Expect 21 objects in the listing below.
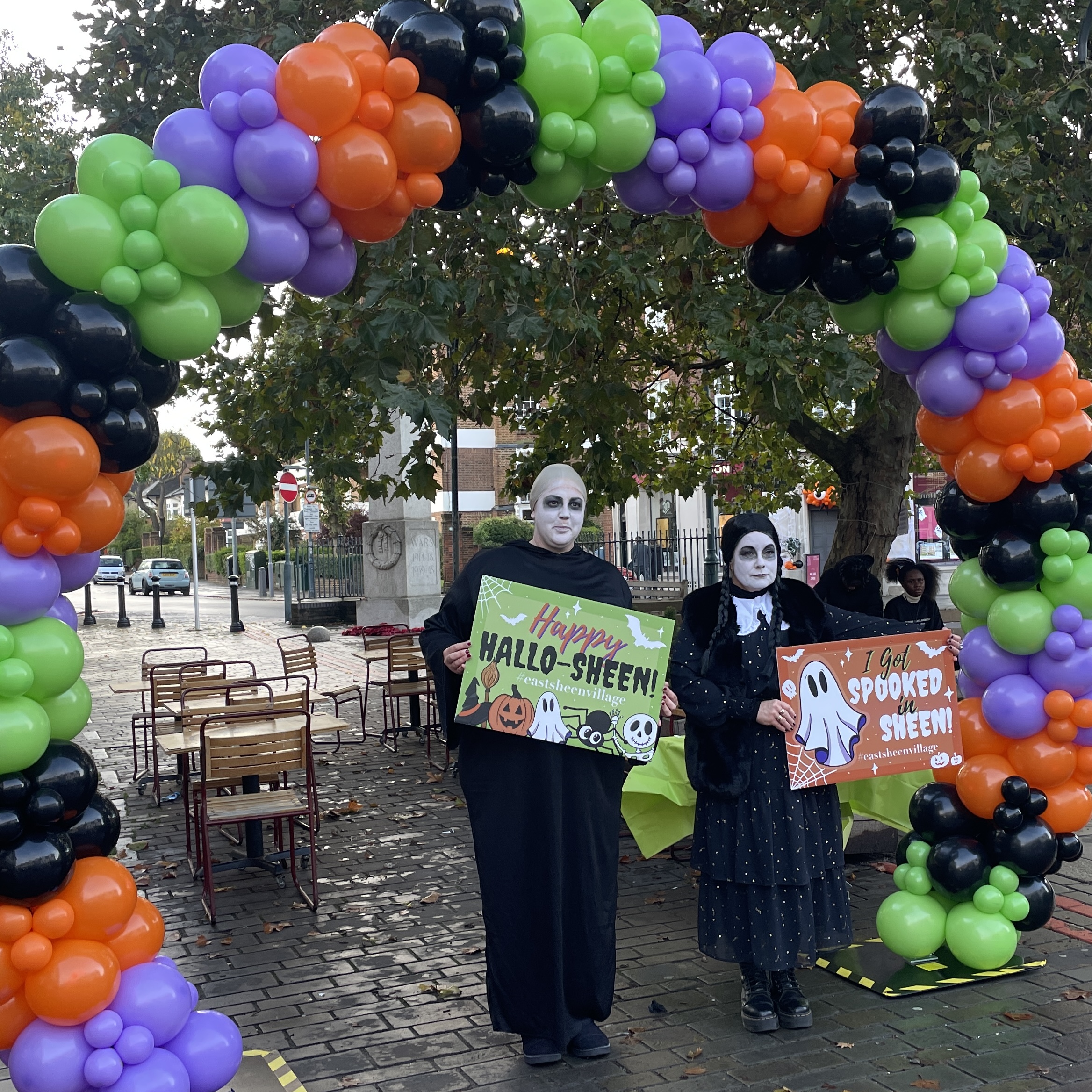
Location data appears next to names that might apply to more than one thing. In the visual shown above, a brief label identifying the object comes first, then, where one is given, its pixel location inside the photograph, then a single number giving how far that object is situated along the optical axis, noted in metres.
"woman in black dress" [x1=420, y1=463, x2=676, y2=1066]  3.94
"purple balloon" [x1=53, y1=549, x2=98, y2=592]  3.22
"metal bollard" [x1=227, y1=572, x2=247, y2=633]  24.30
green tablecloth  5.37
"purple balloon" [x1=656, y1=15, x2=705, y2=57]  3.76
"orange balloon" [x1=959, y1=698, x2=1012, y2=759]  4.51
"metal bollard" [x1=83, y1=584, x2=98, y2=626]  28.28
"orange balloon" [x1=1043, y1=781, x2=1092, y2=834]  4.45
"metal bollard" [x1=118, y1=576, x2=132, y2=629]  27.23
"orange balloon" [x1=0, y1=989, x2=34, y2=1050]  2.98
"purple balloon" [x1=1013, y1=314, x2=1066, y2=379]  4.23
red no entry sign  22.12
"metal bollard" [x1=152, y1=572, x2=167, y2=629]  26.38
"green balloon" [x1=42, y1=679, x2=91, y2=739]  3.16
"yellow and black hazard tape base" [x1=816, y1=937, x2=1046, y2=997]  4.51
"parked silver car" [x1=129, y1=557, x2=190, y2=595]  45.16
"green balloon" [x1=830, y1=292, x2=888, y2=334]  4.32
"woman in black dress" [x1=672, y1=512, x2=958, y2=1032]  4.13
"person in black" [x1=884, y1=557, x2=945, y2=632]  6.99
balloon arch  3.00
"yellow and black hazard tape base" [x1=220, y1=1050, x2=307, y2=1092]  3.79
